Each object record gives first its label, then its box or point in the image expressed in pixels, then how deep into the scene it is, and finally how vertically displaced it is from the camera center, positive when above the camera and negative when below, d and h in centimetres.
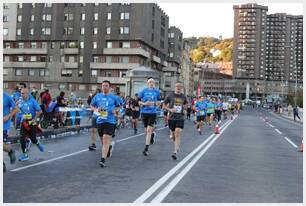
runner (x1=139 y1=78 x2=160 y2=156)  1312 -26
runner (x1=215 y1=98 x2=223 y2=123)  3319 -98
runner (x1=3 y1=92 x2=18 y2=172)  927 -35
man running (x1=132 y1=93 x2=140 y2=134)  2152 -85
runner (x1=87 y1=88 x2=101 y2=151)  1371 -120
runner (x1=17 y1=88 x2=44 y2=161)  1097 -56
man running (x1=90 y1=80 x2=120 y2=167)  1039 -43
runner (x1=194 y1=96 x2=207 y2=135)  2287 -78
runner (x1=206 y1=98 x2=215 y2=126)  2885 -92
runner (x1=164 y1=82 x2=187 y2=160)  1212 -35
